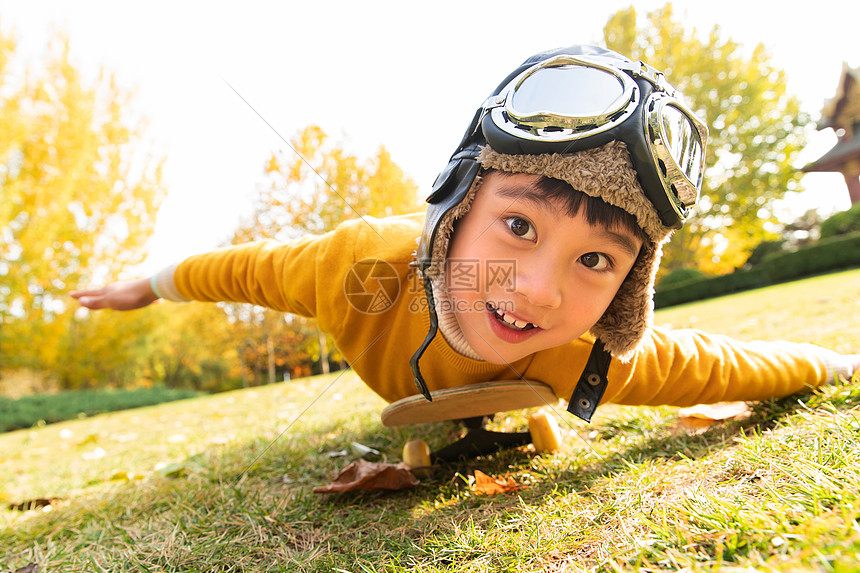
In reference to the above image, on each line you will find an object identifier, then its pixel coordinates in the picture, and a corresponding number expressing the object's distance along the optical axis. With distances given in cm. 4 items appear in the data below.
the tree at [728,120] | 1389
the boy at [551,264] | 30
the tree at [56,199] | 806
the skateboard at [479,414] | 38
